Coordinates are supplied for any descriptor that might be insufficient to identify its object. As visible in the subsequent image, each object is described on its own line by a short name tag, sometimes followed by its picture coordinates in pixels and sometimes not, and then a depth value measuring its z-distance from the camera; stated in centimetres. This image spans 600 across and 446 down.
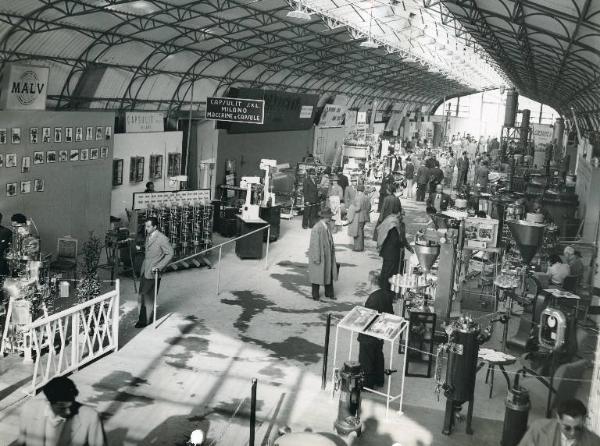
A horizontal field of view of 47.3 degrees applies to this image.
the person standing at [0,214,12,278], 1109
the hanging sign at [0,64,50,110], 1352
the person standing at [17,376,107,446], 494
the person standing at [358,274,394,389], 873
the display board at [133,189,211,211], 1449
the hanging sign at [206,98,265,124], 1773
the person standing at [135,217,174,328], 1096
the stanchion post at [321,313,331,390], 890
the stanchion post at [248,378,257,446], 696
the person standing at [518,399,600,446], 492
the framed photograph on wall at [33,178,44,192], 1478
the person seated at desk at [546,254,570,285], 1255
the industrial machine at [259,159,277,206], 1855
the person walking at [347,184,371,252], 1780
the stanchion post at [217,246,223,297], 1307
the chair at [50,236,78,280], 1287
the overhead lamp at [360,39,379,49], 2306
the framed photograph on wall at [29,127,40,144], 1443
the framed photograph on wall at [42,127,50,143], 1482
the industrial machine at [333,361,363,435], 768
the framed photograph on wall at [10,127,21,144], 1384
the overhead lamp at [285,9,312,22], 1684
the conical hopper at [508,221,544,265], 1252
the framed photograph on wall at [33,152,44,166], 1467
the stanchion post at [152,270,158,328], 1079
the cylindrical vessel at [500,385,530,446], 734
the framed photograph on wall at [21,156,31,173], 1430
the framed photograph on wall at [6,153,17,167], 1382
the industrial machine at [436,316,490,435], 785
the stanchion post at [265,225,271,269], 1564
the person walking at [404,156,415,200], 2886
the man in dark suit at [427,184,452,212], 2058
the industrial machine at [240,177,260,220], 1677
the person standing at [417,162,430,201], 2702
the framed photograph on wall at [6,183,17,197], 1388
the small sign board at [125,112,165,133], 1980
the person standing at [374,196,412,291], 1269
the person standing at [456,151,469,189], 2888
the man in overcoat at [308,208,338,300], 1248
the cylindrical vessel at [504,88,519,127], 2736
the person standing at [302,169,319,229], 2094
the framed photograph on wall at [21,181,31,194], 1438
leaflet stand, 799
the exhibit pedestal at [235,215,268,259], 1619
